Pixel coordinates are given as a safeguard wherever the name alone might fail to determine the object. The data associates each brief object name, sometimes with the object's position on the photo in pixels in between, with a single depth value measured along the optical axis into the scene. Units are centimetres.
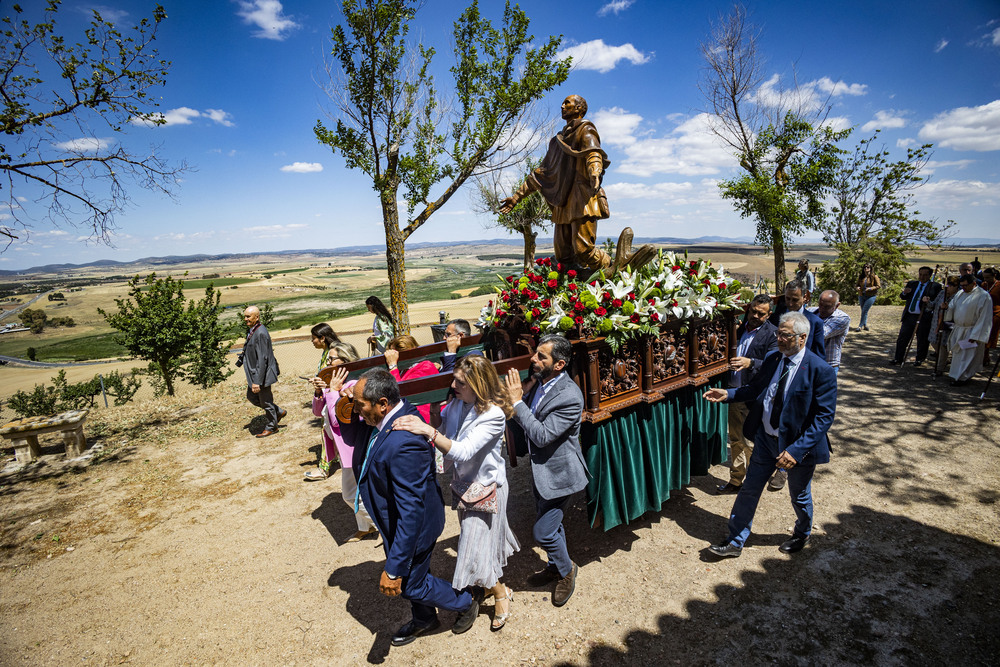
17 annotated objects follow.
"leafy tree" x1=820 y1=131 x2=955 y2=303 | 2045
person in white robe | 763
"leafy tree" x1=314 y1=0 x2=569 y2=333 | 856
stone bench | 743
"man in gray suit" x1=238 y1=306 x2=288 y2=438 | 751
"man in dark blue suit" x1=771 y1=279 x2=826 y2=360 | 471
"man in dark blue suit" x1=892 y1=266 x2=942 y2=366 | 888
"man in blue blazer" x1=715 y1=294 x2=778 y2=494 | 470
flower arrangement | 402
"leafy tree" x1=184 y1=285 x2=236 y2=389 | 1241
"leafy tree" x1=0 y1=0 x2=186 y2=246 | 640
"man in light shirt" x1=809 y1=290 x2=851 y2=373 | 555
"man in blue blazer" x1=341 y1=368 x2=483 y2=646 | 289
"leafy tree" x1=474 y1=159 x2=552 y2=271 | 1955
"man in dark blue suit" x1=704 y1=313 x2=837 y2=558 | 360
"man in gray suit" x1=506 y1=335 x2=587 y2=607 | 335
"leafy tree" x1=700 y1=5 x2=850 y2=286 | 1650
